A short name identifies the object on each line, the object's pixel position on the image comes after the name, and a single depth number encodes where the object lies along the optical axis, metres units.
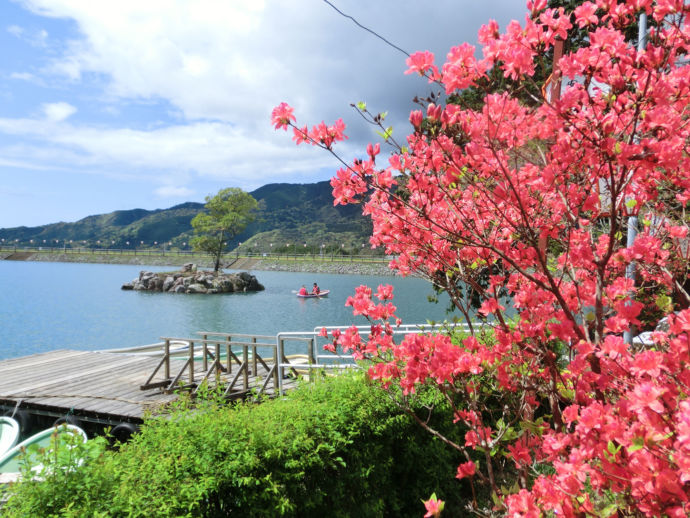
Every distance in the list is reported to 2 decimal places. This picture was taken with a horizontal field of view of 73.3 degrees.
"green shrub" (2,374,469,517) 2.57
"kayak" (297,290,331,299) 35.25
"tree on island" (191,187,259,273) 51.34
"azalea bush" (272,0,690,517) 1.98
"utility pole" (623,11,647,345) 7.30
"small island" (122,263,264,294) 42.97
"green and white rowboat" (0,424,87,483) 5.38
